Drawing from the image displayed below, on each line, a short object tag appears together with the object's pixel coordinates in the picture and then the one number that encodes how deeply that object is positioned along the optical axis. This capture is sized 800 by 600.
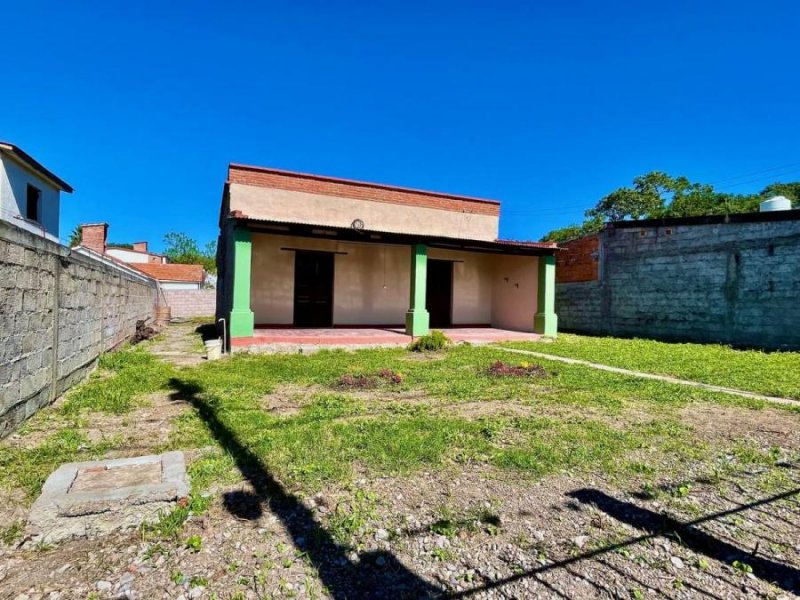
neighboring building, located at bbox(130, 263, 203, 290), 29.62
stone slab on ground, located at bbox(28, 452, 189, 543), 2.35
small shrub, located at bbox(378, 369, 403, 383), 6.40
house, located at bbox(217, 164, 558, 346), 11.43
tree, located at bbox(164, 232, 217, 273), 55.79
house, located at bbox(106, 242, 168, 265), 32.51
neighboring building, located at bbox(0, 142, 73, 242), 13.91
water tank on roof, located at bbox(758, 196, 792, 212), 11.99
